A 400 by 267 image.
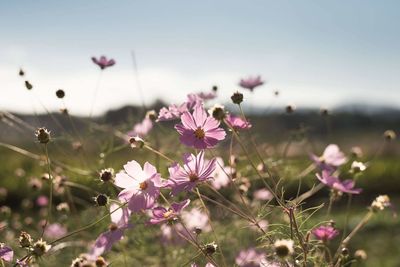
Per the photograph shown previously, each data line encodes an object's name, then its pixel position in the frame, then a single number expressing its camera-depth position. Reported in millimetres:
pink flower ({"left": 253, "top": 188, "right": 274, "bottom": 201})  1898
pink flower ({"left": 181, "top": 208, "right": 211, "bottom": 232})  1535
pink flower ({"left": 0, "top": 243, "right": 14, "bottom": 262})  967
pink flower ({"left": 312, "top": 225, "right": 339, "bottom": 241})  1076
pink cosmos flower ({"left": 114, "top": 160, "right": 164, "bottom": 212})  931
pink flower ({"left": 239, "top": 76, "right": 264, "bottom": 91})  1762
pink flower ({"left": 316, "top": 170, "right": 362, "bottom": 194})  1171
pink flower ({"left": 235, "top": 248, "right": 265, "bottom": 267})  1395
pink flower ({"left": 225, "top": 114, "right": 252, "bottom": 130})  1075
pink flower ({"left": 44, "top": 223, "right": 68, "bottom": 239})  2325
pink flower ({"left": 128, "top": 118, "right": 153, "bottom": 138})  1586
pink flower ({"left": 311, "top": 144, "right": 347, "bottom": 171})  1545
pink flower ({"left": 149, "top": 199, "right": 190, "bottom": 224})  975
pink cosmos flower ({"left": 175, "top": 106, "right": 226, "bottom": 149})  981
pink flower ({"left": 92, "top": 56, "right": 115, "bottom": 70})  1708
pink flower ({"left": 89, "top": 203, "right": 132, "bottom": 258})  1043
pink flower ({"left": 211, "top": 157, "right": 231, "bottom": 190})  1678
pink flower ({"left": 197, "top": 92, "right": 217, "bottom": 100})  1552
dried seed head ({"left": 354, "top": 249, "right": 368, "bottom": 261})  1357
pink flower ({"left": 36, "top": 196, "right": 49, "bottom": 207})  2864
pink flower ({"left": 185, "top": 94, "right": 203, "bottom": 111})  1240
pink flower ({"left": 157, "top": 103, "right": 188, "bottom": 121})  1142
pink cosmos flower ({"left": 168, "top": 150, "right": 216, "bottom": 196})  927
